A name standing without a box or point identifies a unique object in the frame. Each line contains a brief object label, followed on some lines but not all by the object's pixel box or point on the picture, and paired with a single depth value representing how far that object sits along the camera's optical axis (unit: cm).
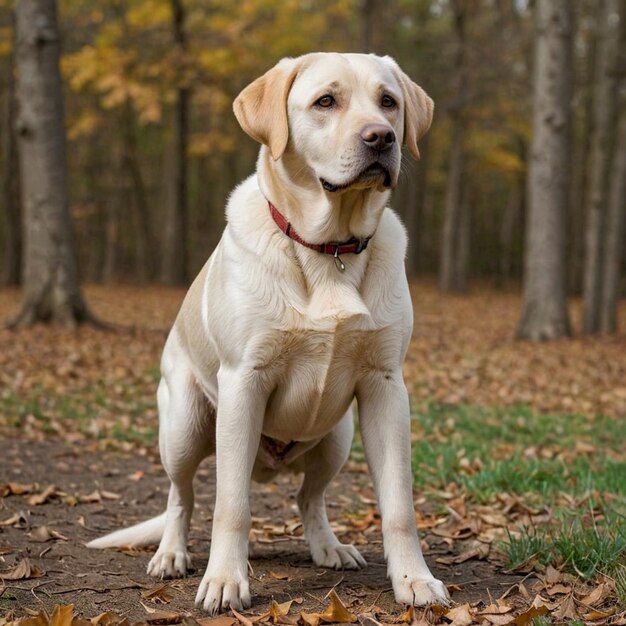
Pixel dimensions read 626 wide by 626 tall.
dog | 322
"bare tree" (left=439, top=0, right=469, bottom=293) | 2078
